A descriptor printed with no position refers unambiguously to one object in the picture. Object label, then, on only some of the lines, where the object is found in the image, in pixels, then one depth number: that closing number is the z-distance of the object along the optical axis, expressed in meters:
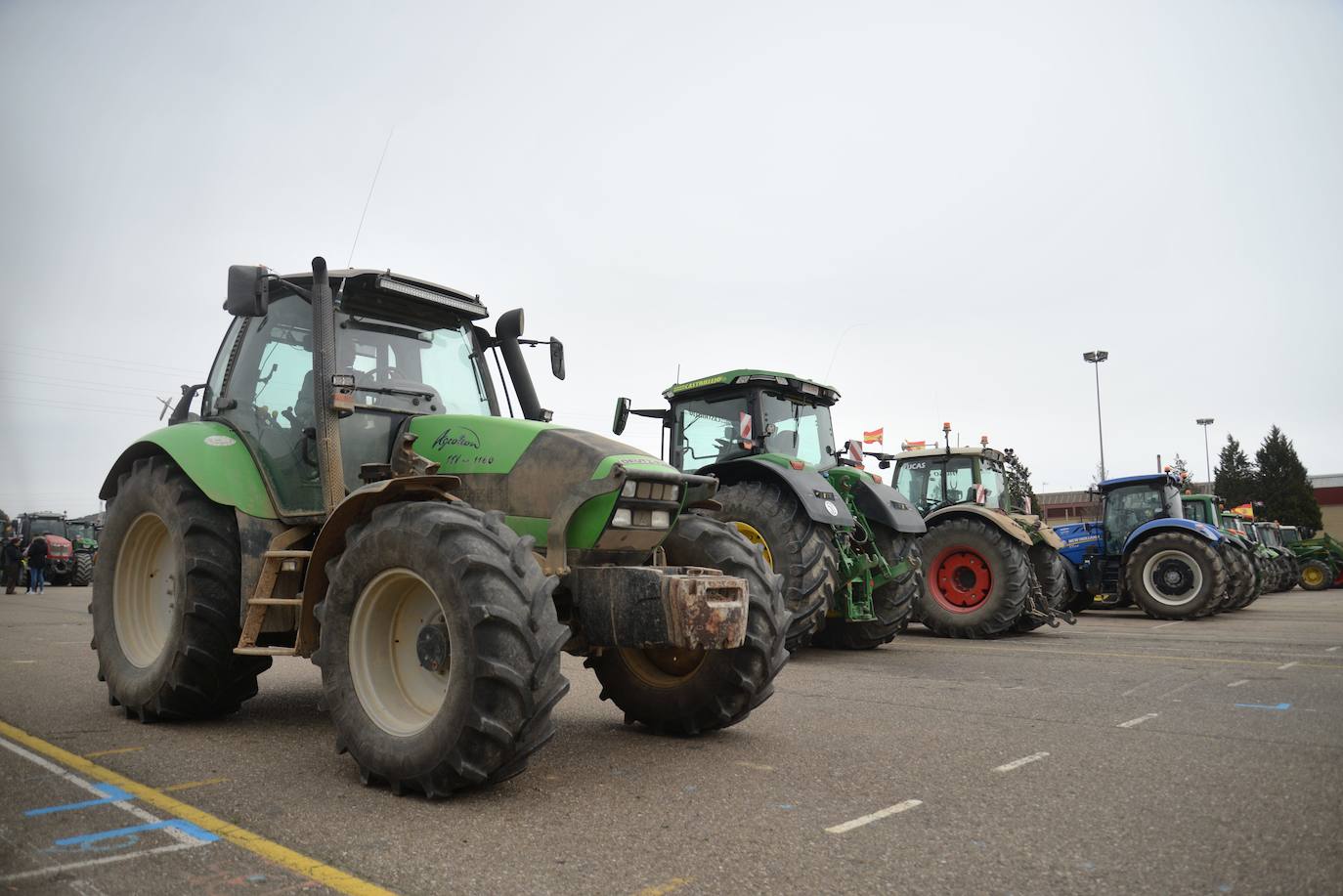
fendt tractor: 11.37
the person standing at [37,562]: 21.38
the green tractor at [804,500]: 8.42
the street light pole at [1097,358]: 40.94
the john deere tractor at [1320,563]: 26.94
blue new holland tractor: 14.89
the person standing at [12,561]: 21.64
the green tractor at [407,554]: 3.82
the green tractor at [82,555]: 26.58
